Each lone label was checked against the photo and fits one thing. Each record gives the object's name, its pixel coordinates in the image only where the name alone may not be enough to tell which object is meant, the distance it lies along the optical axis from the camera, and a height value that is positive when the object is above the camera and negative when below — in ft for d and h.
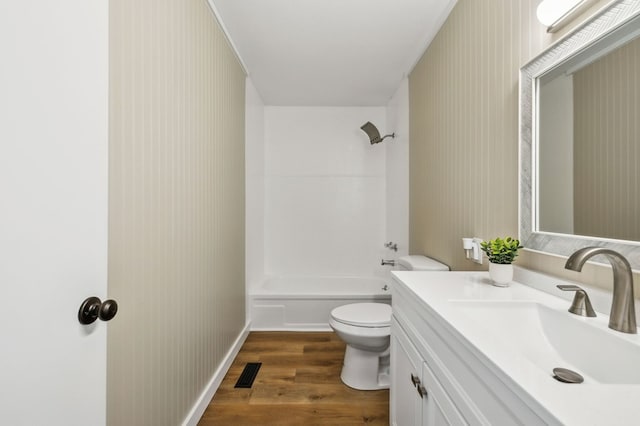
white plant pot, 3.45 -0.78
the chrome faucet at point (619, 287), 2.22 -0.61
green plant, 3.50 -0.48
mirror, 2.53 +0.80
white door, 1.66 +0.04
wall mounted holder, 4.56 -0.59
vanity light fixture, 2.88 +2.19
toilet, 5.67 -2.68
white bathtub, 8.63 -2.96
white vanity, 1.45 -1.06
